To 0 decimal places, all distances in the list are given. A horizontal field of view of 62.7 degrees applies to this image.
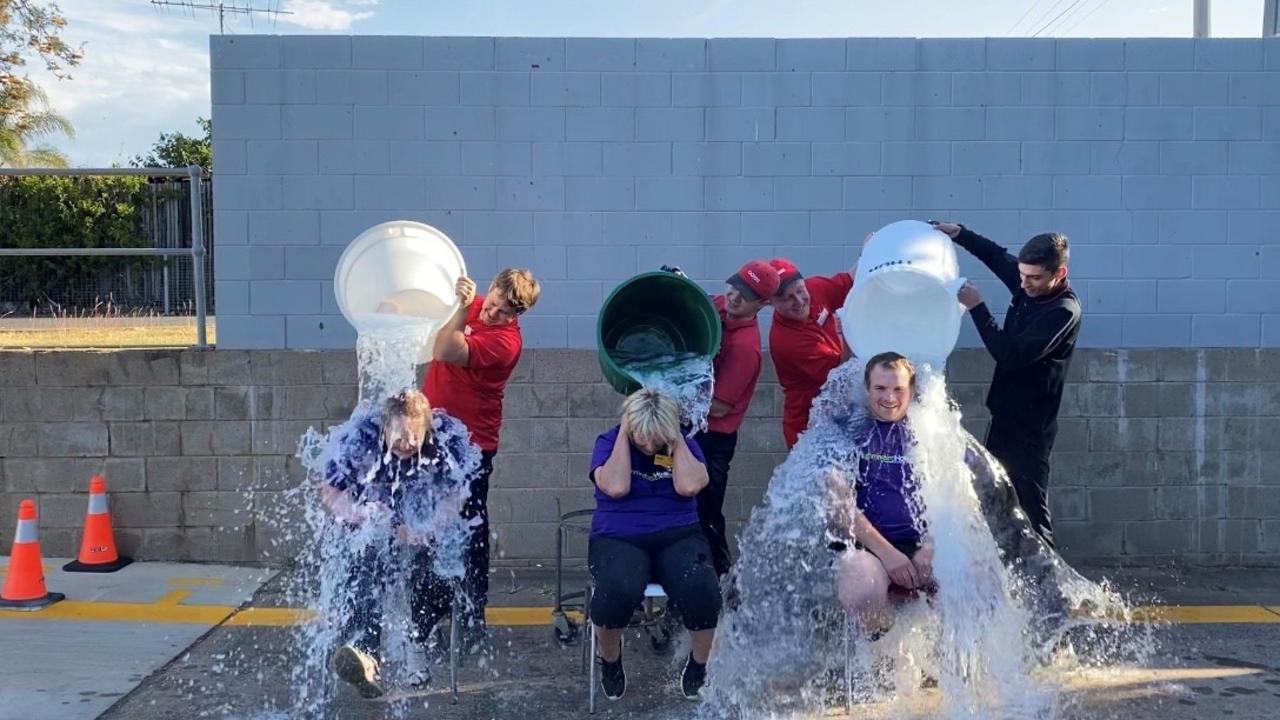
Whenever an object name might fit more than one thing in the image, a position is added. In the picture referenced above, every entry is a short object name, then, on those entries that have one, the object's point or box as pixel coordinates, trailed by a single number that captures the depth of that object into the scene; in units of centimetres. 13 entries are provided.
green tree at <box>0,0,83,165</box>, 1611
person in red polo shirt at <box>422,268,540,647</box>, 440
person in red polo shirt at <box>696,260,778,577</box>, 453
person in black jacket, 436
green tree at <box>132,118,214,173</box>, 2680
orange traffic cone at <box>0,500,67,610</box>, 501
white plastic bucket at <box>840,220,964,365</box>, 436
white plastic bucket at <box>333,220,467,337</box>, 436
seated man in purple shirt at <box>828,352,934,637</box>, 383
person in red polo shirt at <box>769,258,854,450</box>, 463
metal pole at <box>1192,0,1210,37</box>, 1080
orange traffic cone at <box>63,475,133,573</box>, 558
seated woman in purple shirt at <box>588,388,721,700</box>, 382
